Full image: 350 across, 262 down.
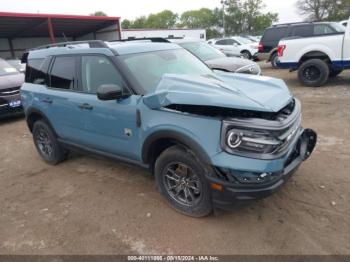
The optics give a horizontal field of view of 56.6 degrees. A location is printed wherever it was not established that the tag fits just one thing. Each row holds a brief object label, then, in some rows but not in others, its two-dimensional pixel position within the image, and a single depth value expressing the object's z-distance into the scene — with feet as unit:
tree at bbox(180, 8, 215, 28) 291.99
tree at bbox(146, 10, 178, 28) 322.14
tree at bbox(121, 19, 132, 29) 267.92
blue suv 9.29
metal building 70.46
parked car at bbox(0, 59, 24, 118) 26.30
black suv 41.42
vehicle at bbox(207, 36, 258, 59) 61.21
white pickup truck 29.20
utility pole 201.41
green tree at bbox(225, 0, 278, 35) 200.13
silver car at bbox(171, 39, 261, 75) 26.73
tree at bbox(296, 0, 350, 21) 154.81
